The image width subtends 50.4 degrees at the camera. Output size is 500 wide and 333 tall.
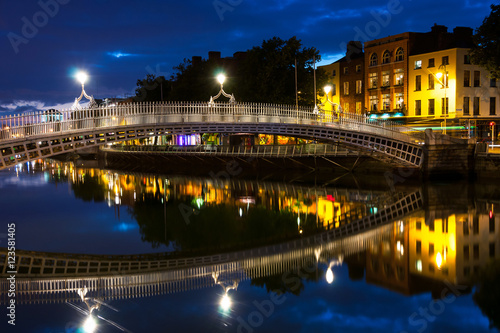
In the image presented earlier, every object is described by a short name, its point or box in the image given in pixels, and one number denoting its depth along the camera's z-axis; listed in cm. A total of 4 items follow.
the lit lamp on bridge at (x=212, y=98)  2763
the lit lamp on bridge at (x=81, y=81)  2305
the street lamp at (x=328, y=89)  3443
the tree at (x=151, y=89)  7269
